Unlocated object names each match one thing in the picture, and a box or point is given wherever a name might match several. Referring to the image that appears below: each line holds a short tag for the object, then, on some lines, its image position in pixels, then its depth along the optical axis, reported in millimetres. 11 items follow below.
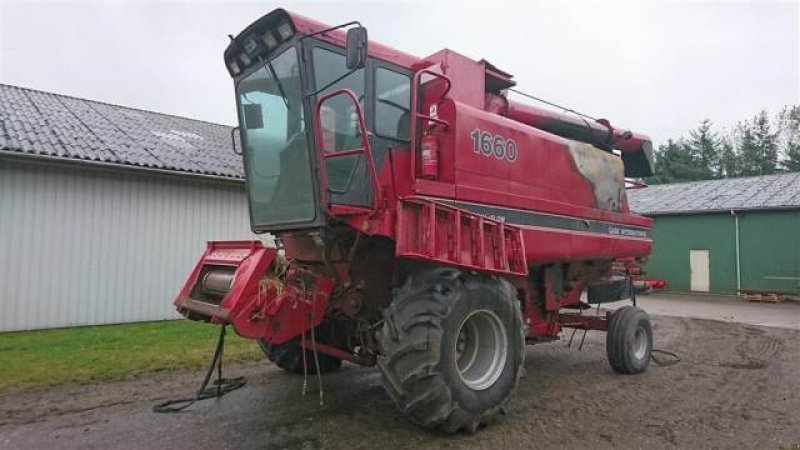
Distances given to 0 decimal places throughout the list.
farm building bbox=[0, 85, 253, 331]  10055
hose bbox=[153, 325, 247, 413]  5316
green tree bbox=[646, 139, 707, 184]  47688
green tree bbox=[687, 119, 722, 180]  50625
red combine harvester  4516
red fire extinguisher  5191
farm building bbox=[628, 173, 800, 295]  19875
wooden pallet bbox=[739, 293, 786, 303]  19062
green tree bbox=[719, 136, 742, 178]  50812
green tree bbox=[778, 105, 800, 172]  47219
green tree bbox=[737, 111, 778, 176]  50312
